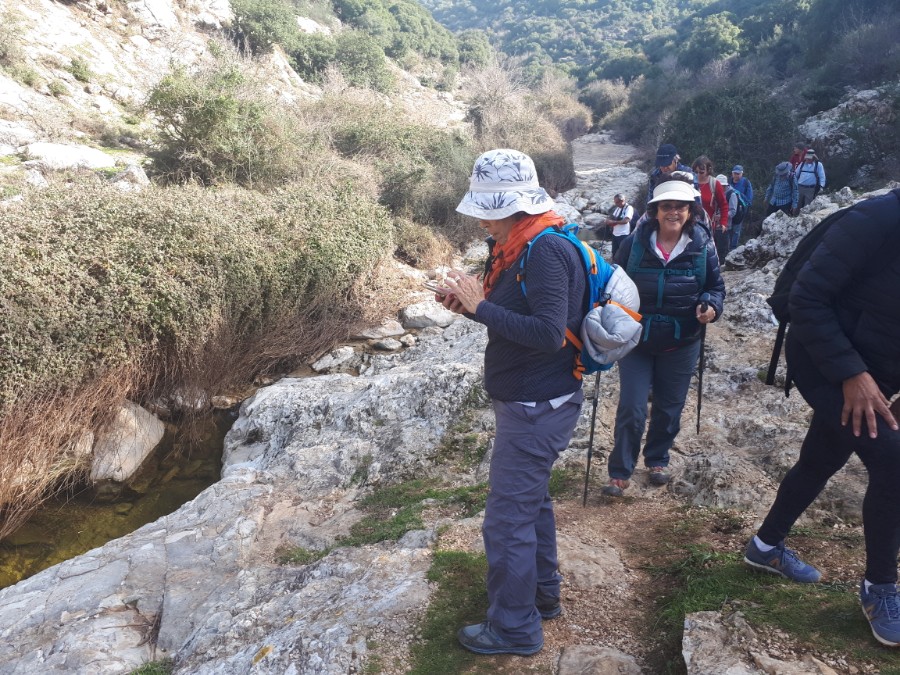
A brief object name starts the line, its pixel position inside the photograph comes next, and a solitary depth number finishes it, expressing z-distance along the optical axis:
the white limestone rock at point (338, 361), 8.41
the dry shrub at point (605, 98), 32.81
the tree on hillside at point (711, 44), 31.80
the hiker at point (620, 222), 8.66
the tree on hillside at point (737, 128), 15.89
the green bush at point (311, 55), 29.28
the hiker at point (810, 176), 9.61
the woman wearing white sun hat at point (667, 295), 3.30
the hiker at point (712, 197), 6.82
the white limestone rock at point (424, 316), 9.84
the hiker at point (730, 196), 7.41
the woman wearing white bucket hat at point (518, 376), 2.12
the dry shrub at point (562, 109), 28.92
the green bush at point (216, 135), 11.57
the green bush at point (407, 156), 13.75
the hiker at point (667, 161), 6.38
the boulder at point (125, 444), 5.98
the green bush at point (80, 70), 17.08
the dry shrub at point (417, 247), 12.66
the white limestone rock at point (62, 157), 11.33
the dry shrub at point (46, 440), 5.37
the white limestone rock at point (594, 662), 2.24
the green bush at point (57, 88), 15.67
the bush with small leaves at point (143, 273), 5.59
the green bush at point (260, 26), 27.52
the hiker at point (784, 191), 9.79
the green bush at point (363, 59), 29.23
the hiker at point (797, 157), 9.86
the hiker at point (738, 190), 8.70
